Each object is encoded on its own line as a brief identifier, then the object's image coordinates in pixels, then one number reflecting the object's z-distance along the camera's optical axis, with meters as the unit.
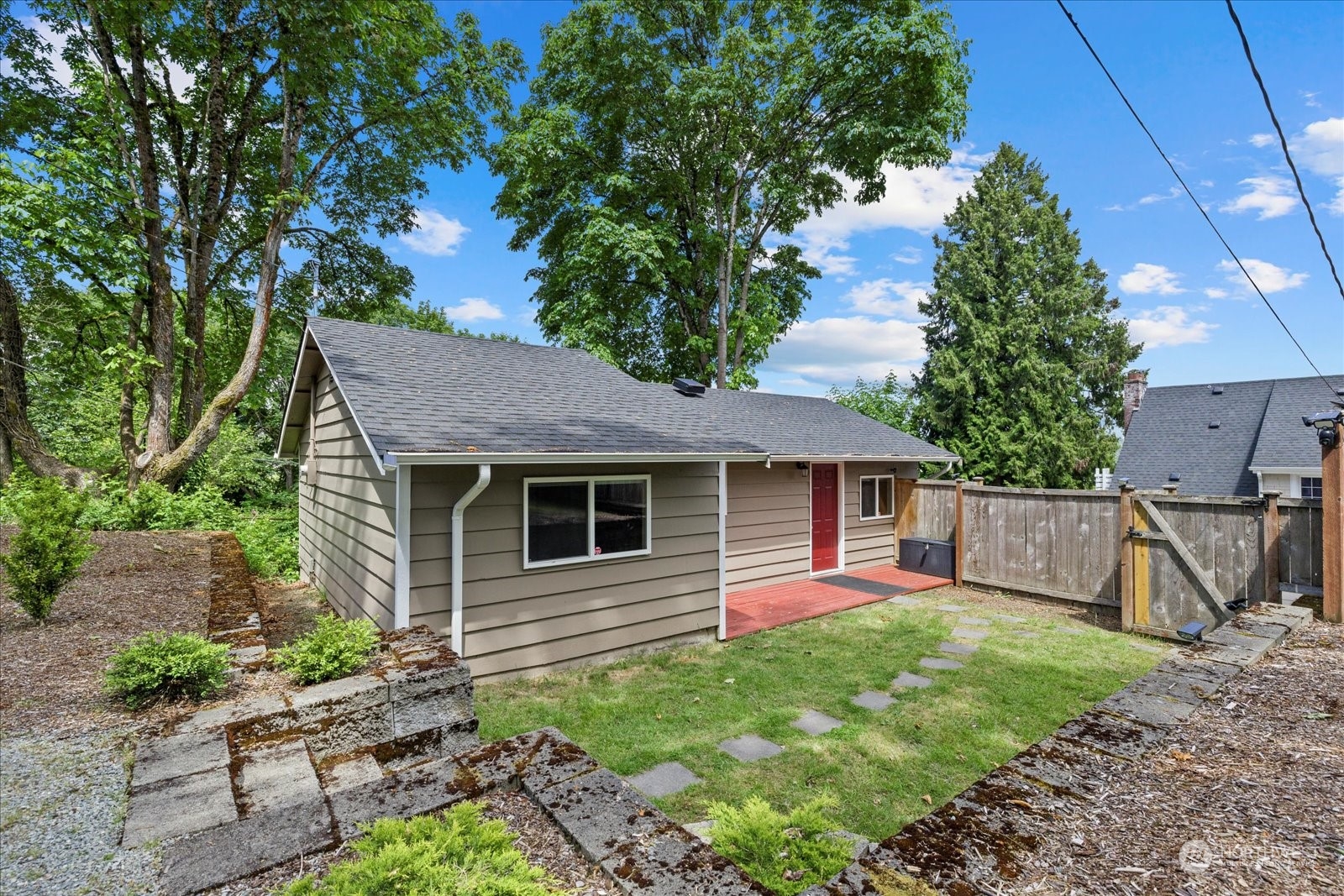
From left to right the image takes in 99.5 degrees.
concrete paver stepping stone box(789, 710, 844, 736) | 4.45
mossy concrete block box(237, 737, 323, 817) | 2.17
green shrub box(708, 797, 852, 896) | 1.84
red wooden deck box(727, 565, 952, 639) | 7.49
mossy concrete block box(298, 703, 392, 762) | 2.71
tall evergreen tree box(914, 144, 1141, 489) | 18.39
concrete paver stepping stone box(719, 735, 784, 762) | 4.06
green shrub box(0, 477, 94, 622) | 3.83
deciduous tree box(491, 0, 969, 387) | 13.40
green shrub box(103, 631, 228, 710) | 2.77
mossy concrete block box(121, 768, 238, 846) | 1.95
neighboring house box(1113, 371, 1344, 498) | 13.58
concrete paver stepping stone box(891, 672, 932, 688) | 5.36
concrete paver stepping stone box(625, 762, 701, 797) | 3.57
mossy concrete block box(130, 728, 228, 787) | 2.20
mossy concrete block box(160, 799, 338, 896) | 1.73
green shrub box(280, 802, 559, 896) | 1.55
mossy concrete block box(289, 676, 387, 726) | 2.71
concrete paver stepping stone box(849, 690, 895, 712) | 4.89
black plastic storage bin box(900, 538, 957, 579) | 9.60
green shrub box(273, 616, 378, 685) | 3.04
